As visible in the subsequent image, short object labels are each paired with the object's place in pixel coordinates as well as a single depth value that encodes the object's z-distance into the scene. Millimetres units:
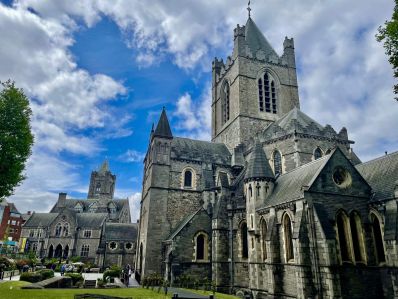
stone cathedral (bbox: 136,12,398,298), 17047
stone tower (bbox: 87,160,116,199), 83719
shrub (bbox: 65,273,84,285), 25531
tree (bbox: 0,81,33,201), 19375
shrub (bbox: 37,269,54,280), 27969
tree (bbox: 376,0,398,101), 13102
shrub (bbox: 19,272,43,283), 24953
